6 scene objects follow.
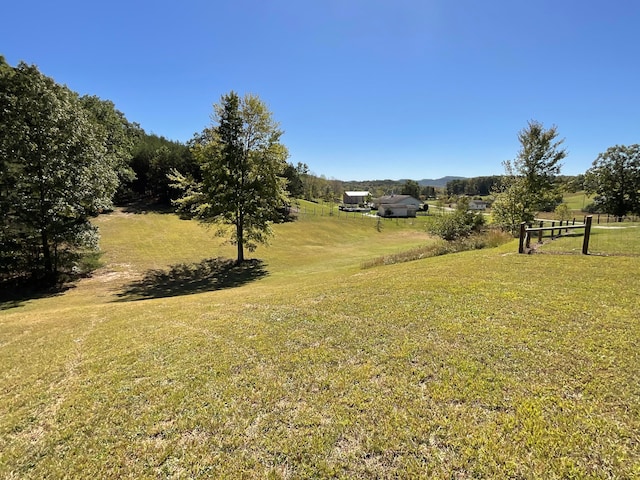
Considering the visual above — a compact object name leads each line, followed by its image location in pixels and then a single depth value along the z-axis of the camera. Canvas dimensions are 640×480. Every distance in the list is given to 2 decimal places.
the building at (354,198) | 118.22
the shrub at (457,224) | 23.59
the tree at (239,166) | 20.88
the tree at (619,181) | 44.19
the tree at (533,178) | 22.98
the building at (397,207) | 76.00
